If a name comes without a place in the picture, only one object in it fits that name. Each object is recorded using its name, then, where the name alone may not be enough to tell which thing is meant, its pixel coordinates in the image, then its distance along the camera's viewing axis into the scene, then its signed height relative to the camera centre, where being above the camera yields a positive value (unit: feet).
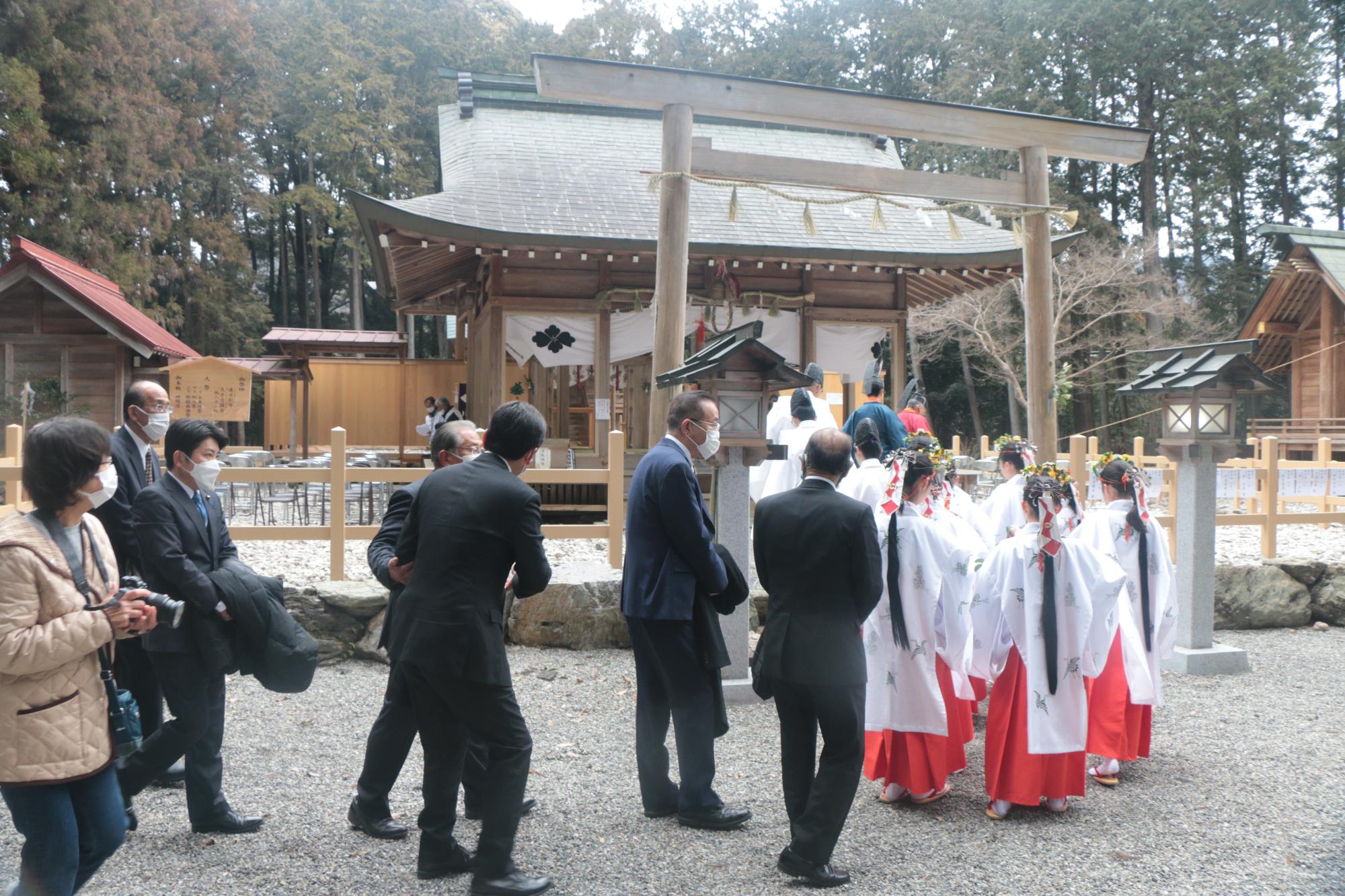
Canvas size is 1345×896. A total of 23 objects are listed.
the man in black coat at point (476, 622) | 8.91 -1.70
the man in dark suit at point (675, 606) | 10.95 -1.91
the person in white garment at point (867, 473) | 17.22 -0.44
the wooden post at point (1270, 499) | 25.03 -1.37
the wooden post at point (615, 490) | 20.30 -0.91
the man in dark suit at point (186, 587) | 10.02 -1.53
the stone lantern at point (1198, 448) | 18.45 +0.04
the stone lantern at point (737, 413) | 15.96 +0.67
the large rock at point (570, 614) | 19.92 -3.63
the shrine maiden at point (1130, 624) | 13.15 -2.73
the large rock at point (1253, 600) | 23.75 -3.93
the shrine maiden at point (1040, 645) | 11.71 -2.58
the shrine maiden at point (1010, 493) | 15.87 -0.76
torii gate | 19.24 +7.55
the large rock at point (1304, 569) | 24.31 -3.19
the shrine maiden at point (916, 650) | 11.98 -2.69
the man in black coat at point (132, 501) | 11.40 -0.67
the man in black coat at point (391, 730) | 10.84 -3.37
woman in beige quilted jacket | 6.77 -1.72
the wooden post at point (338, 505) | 19.52 -1.20
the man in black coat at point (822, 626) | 9.81 -1.95
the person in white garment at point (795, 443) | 22.13 +0.18
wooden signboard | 36.76 +2.46
